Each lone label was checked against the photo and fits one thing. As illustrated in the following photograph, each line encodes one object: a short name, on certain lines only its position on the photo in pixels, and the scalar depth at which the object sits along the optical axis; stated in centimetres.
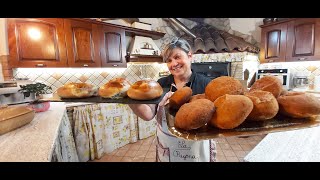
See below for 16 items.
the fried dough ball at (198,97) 46
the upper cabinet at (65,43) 175
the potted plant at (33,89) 127
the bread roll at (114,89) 72
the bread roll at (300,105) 36
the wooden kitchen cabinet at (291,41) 222
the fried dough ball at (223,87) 39
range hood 262
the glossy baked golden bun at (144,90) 65
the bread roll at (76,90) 75
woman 81
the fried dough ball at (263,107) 34
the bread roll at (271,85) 42
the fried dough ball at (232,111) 31
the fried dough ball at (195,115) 33
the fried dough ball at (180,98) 45
